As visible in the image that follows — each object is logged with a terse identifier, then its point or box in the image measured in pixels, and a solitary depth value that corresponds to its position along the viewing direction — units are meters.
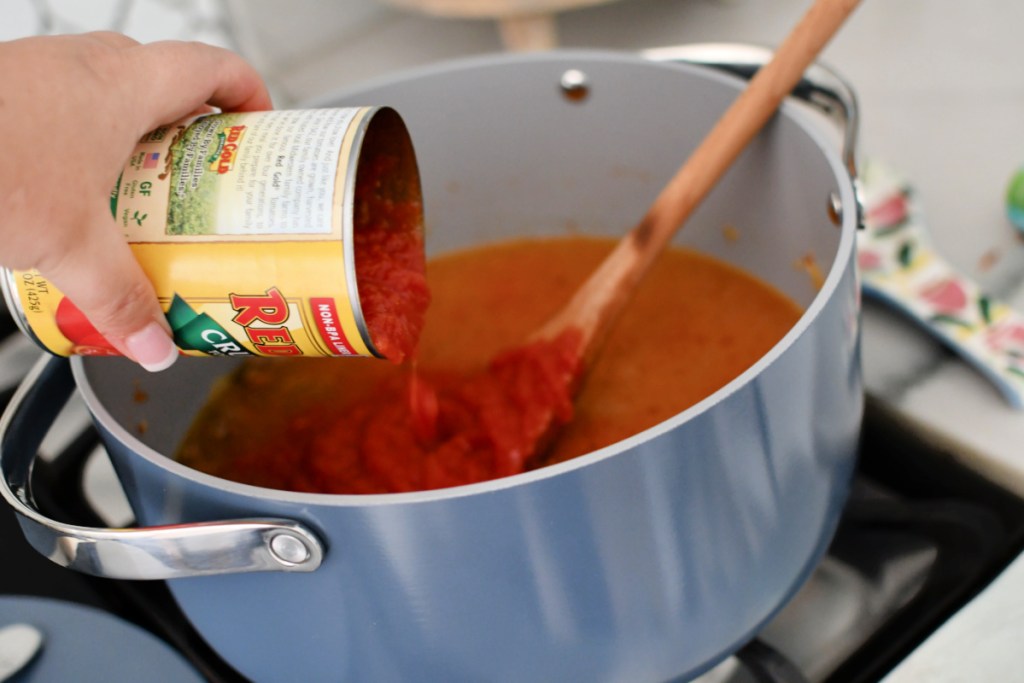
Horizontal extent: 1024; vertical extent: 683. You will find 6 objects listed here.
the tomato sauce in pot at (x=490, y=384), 0.72
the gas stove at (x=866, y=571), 0.68
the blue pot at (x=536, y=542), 0.47
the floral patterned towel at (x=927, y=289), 0.77
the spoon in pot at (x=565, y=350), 0.69
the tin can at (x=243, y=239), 0.50
